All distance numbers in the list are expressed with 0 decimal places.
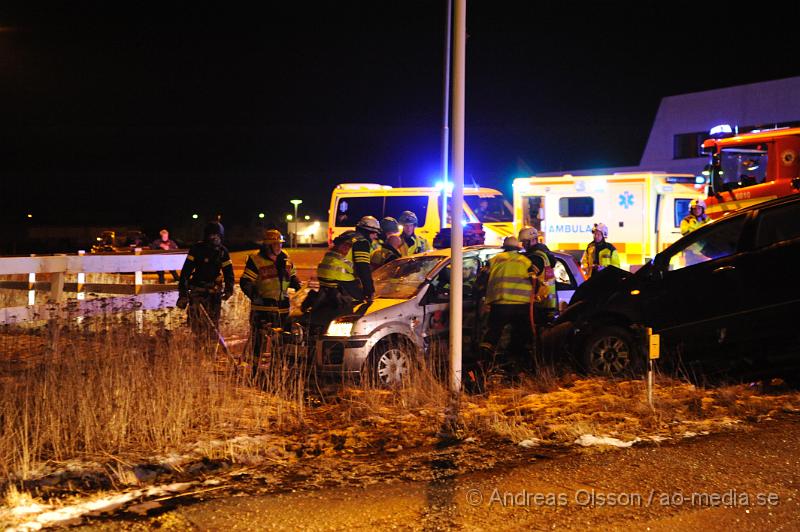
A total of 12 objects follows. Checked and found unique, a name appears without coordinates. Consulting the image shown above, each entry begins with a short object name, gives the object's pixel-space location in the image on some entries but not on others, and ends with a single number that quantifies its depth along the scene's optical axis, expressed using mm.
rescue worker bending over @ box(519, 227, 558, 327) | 9242
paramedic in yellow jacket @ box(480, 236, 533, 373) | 8812
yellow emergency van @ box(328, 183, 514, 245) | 20625
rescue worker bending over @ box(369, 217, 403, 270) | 11203
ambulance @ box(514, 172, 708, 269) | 17969
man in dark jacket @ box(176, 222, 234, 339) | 9938
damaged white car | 8586
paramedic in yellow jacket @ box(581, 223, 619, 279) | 14383
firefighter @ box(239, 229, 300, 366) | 9289
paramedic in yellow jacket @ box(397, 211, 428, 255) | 12523
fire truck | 13805
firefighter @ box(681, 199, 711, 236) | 15727
